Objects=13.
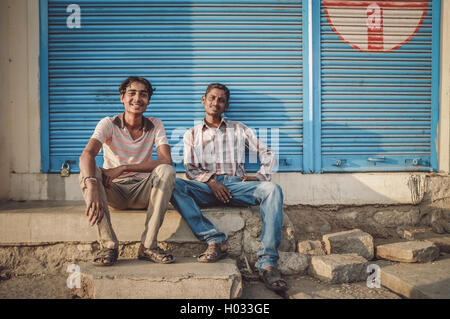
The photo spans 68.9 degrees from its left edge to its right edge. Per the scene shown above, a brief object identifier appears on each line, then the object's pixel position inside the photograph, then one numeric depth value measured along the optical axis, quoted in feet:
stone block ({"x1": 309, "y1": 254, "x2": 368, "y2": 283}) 8.82
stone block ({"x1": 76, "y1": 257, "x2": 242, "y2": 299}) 7.77
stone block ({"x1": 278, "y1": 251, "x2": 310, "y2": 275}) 9.50
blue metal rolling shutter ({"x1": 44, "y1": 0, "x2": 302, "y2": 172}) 12.69
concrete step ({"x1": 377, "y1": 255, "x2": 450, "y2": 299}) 7.92
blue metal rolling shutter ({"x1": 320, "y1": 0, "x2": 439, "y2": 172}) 13.00
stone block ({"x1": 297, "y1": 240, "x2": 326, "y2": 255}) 10.52
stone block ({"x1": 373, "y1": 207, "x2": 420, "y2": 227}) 12.79
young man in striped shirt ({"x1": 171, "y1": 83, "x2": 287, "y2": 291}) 8.91
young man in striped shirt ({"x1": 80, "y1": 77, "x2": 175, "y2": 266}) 8.69
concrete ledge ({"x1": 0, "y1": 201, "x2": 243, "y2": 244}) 9.86
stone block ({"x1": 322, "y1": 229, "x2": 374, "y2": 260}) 10.58
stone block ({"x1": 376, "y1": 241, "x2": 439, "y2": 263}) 9.95
